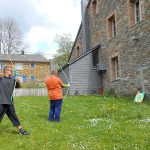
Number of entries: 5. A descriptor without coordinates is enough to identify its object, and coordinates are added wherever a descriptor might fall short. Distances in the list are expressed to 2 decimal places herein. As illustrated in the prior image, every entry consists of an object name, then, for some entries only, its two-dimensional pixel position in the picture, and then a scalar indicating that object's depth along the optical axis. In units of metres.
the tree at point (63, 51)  32.32
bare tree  31.67
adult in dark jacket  5.03
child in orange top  6.16
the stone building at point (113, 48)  10.03
